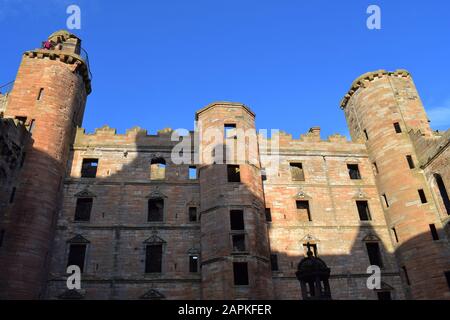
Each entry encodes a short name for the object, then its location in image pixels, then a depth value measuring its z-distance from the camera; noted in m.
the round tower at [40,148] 20.09
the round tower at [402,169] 22.11
